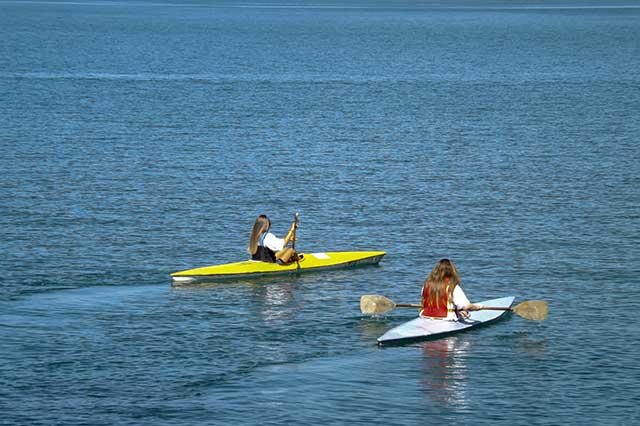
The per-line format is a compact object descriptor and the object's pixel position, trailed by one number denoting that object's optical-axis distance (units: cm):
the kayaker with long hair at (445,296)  3300
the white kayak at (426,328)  3338
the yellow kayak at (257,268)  3912
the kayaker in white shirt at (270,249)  3934
